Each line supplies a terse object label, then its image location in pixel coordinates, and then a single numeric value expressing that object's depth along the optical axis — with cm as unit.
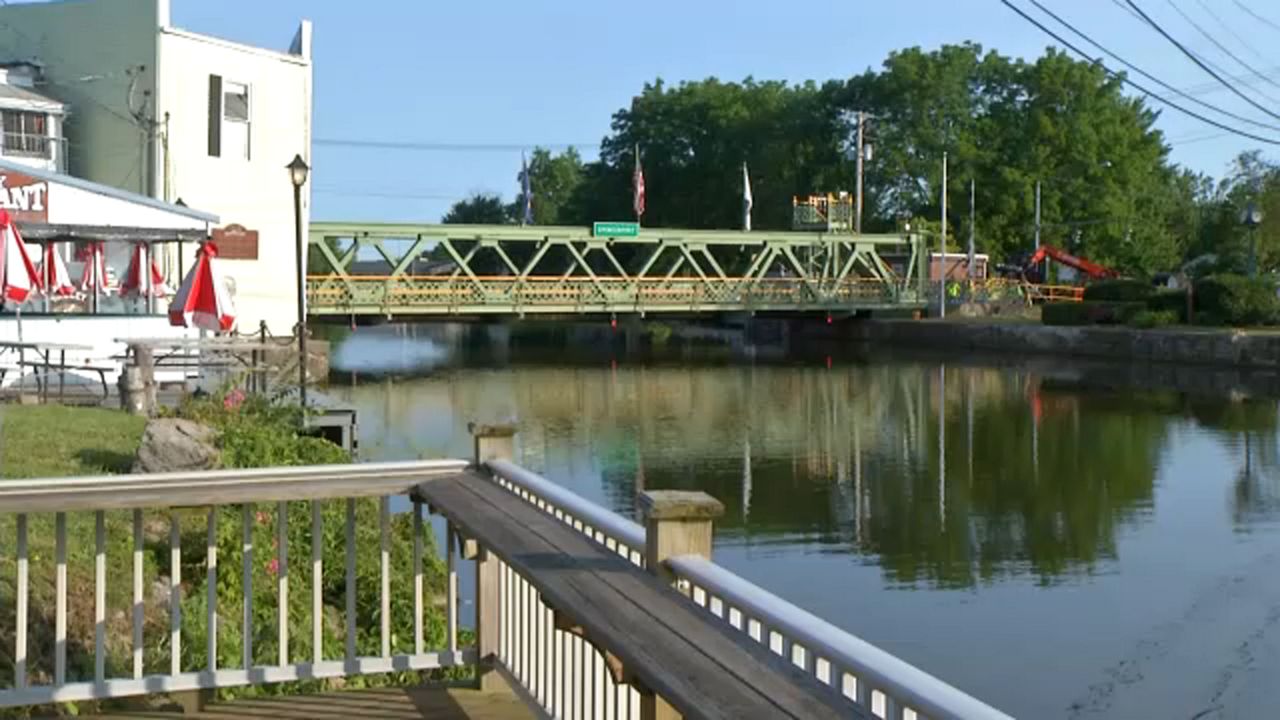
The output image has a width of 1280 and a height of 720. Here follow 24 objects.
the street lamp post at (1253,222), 4612
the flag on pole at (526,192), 7412
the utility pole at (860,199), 6619
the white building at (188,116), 3456
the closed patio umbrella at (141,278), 2462
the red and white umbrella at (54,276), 2317
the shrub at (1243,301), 4681
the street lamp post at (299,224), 1933
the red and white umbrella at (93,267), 2473
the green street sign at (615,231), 5303
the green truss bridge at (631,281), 4769
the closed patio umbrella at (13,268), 1591
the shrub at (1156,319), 4838
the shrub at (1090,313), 5069
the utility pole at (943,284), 6078
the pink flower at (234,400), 1679
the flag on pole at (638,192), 6169
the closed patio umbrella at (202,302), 2002
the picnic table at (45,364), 1866
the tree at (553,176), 12206
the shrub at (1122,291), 5253
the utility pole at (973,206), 6790
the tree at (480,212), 11925
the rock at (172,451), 1188
